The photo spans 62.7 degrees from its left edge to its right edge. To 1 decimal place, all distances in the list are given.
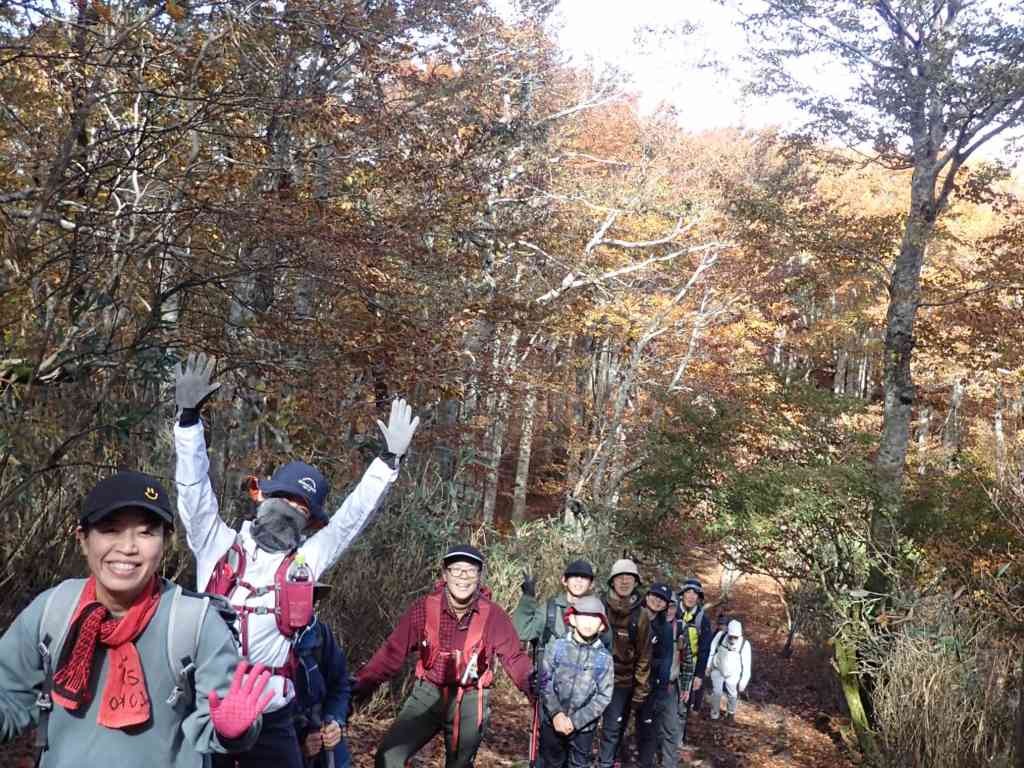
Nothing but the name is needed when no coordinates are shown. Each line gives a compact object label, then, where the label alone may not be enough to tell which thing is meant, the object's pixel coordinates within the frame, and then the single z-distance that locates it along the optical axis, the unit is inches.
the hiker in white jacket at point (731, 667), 419.2
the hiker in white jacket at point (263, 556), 123.6
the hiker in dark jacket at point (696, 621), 340.7
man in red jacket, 168.9
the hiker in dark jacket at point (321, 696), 135.4
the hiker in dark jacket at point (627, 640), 231.0
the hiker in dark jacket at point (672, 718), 270.2
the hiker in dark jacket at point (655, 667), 255.3
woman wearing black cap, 78.3
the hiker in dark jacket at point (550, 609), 201.9
